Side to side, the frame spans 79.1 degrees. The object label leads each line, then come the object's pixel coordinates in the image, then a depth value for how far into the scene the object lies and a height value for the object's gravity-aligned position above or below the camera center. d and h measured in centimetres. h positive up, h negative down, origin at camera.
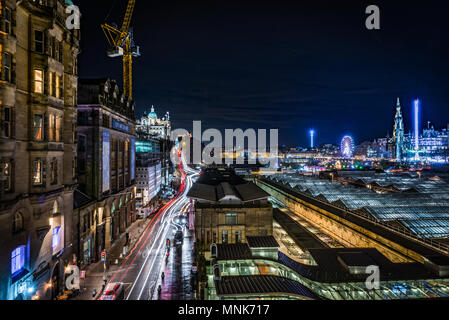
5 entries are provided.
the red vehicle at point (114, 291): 2583 -1281
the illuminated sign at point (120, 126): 4644 +628
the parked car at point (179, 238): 4461 -1348
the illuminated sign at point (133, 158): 5844 +44
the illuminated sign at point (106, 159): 4128 +17
